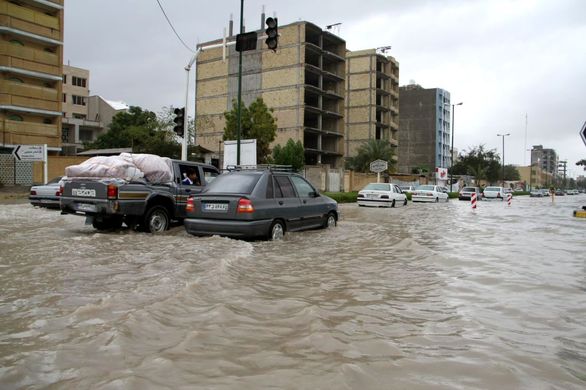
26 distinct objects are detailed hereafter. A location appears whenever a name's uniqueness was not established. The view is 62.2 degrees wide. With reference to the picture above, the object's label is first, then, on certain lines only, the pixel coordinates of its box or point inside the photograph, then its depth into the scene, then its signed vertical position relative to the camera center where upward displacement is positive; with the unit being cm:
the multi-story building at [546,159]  18450 +1231
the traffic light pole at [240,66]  1825 +444
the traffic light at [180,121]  1827 +236
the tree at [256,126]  4344 +526
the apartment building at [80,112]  6506 +1017
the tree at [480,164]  8294 +442
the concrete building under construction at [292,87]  5803 +1239
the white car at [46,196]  1747 -54
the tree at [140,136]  3999 +482
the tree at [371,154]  5794 +398
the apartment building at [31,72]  4047 +938
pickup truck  989 -40
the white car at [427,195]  3703 -54
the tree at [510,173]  11769 +401
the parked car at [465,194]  4641 -51
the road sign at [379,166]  3985 +174
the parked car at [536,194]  7569 -64
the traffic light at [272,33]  1544 +488
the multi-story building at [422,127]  10119 +1299
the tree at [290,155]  4716 +298
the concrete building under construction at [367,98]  7488 +1411
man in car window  1165 +13
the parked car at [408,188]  4618 -5
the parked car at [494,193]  4838 -38
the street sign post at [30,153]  2673 +152
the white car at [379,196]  2711 -50
